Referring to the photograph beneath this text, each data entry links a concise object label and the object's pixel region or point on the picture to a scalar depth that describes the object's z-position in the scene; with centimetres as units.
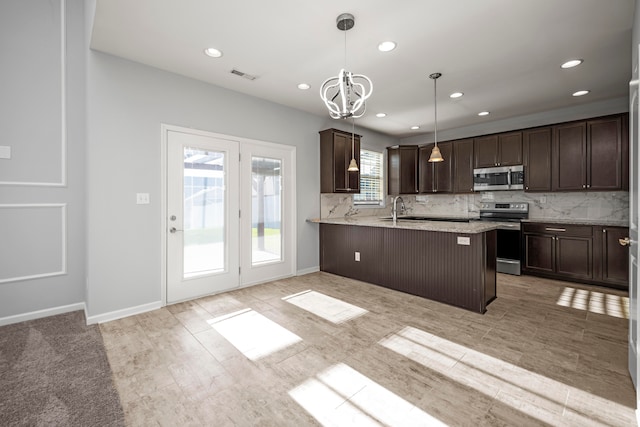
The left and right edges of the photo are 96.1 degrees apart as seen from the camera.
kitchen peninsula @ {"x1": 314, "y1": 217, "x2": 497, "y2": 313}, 321
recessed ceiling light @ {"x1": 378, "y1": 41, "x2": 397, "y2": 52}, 276
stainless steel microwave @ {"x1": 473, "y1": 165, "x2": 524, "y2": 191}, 491
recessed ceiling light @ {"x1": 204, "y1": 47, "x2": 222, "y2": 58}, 290
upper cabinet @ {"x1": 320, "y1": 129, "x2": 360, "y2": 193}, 488
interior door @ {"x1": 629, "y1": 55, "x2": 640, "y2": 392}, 180
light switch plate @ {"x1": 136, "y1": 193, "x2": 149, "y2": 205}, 319
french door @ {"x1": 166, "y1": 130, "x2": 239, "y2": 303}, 345
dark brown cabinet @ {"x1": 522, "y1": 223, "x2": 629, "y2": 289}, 393
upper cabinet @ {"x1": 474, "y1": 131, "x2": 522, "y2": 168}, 493
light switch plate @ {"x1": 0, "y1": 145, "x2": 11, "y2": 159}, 290
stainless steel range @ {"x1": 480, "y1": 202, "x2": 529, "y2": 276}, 473
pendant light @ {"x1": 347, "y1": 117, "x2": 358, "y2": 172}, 508
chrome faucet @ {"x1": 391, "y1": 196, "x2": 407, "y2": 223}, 688
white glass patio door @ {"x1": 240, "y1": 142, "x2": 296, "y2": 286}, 409
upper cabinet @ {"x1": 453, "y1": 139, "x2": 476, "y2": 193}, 551
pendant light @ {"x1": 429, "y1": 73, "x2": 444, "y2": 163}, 346
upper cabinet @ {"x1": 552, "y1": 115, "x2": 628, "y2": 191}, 405
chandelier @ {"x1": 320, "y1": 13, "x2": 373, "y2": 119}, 211
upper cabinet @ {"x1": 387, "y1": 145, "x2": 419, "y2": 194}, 629
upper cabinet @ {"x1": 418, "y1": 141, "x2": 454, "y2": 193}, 579
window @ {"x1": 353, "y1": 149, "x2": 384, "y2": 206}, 607
